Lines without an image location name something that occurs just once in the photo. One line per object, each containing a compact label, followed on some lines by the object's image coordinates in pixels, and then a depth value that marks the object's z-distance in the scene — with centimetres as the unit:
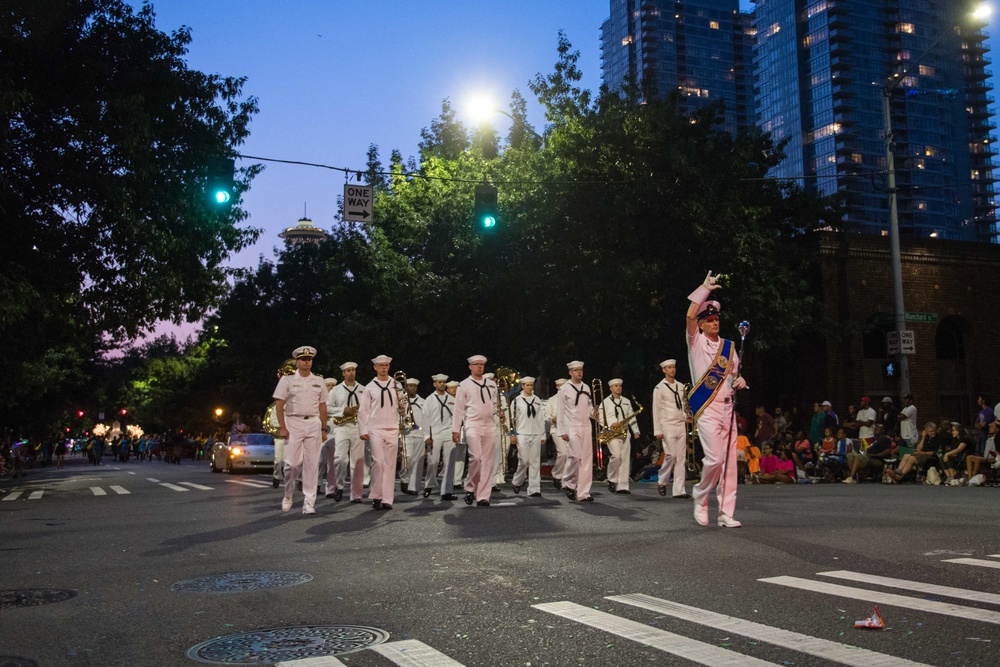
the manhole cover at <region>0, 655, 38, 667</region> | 487
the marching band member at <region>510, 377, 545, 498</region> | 1747
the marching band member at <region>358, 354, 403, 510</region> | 1405
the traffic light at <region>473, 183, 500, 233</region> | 2045
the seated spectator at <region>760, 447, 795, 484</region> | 2194
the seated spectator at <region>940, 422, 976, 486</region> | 1983
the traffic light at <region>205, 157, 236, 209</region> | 1894
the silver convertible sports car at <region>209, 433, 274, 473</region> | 3012
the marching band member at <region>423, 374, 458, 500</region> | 1706
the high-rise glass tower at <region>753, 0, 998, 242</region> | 15475
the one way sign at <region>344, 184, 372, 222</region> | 2291
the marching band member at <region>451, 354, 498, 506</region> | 1470
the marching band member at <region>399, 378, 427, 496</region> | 1716
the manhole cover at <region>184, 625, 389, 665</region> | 493
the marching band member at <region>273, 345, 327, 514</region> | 1350
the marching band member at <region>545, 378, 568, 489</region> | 1694
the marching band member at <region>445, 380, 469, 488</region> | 1814
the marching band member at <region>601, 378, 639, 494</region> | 1733
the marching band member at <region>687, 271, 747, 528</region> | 1037
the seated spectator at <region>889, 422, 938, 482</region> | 2041
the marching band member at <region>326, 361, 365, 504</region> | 1653
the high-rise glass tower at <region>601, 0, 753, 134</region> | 19000
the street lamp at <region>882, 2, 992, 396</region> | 2405
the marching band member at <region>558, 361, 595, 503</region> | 1562
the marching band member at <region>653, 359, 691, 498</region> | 1656
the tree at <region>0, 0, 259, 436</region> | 1923
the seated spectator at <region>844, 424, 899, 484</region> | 2147
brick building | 3203
